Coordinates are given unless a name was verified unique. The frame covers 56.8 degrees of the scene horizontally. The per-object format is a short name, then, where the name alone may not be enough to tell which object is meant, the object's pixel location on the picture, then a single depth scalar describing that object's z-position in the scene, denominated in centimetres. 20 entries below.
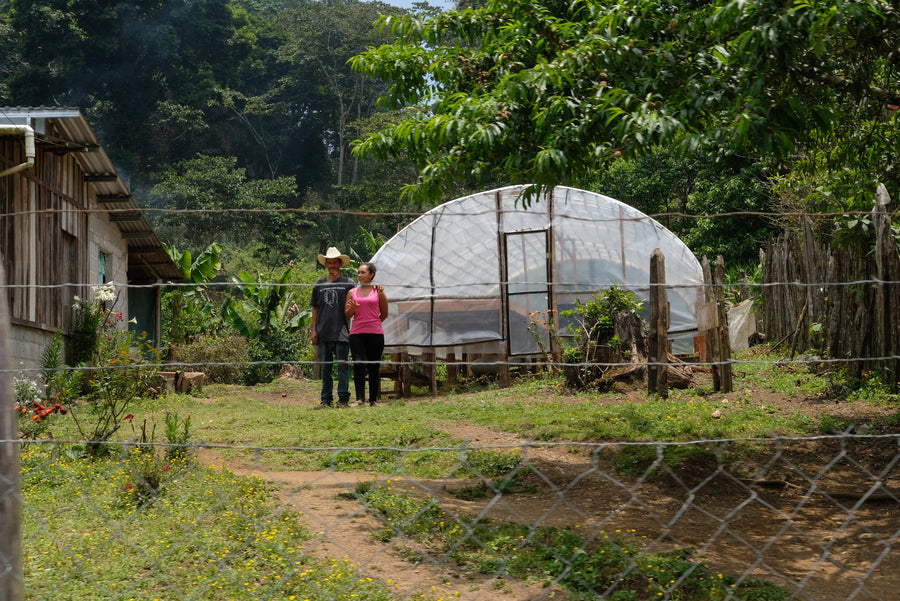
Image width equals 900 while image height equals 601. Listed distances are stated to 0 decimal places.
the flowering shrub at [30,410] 647
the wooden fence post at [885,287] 721
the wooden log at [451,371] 1274
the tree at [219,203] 3253
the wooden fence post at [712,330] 941
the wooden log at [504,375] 1144
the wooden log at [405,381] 1173
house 974
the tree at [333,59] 3919
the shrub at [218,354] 1571
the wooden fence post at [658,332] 920
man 971
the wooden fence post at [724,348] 925
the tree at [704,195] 1966
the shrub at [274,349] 1647
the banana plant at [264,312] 1673
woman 950
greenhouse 1278
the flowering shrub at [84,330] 1184
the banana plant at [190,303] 1725
